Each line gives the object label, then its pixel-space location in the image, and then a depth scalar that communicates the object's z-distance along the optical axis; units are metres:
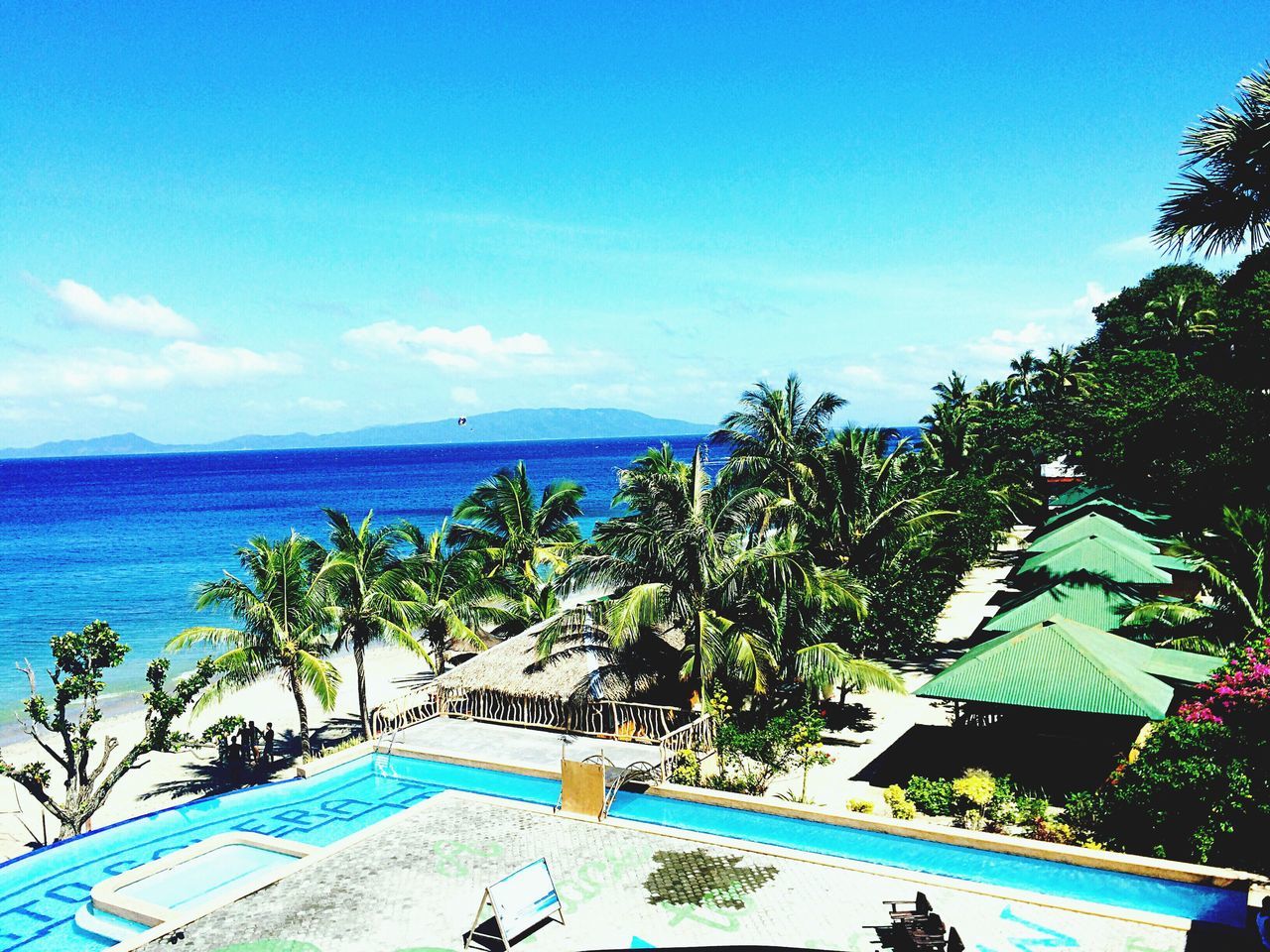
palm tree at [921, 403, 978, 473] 46.31
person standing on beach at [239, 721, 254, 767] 21.19
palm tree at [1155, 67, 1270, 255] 12.59
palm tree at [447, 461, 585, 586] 27.98
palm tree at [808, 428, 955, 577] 21.98
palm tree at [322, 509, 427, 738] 20.53
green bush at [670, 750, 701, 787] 14.98
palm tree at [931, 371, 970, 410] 65.25
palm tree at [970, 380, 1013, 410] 61.40
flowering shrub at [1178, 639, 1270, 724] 11.54
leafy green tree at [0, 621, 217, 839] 15.89
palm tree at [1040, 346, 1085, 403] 61.94
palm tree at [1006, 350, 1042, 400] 72.19
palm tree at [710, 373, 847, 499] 30.38
